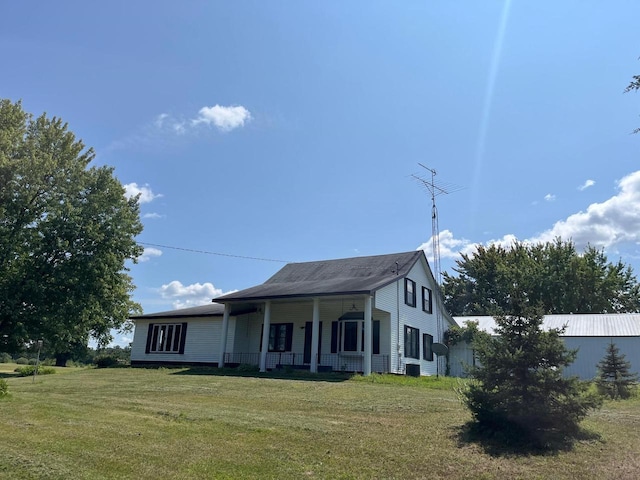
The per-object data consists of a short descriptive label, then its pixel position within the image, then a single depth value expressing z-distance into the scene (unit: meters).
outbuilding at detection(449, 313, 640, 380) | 25.48
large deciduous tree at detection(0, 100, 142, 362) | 21.22
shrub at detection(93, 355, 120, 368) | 26.55
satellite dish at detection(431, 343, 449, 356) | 24.94
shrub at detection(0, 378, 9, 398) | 11.40
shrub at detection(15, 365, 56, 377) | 23.94
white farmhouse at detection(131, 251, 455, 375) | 21.72
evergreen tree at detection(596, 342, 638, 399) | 14.98
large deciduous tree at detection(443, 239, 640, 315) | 41.69
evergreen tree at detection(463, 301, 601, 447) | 7.57
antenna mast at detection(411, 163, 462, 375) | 27.92
